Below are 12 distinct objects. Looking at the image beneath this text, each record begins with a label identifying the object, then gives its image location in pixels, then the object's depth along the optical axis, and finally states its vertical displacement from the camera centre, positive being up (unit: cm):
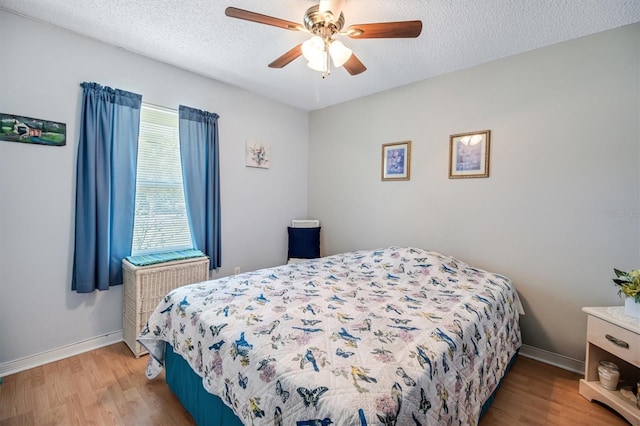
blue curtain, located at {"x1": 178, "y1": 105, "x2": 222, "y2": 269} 276 +28
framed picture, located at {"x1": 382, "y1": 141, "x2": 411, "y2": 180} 298 +53
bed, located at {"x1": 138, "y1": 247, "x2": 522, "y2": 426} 99 -62
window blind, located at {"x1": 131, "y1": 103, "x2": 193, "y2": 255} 257 +14
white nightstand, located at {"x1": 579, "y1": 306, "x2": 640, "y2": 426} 161 -84
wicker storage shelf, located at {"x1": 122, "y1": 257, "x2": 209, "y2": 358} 224 -71
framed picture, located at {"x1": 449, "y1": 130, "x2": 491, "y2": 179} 250 +52
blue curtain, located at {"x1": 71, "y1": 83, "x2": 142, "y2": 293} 217 +14
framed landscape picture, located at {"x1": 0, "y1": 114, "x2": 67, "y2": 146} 192 +51
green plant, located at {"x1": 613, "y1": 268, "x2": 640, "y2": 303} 166 -43
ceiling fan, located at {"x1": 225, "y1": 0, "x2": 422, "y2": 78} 149 +101
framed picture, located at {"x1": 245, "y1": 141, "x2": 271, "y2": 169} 332 +62
